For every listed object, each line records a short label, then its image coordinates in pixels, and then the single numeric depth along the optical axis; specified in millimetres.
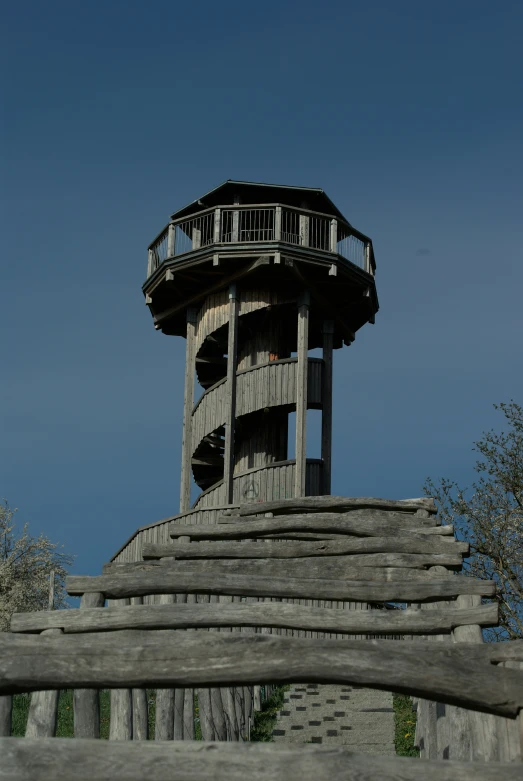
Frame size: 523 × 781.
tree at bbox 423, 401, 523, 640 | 20359
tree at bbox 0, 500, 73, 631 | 35500
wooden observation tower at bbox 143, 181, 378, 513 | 22703
